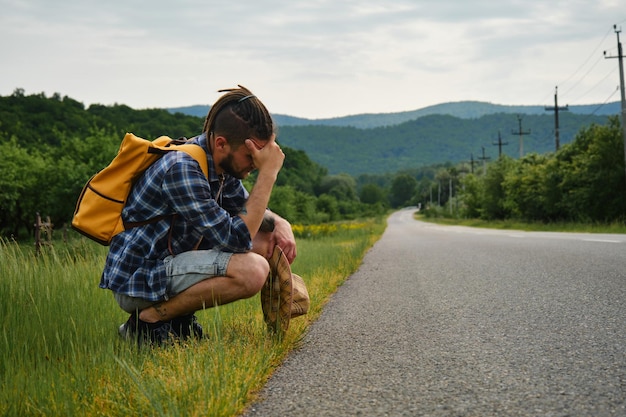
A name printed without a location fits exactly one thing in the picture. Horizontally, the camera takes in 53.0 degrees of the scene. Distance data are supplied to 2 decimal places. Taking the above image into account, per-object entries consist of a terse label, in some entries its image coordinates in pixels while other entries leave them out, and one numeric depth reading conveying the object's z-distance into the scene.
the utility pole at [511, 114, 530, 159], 61.69
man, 3.14
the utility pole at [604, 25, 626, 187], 28.17
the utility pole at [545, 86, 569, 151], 49.52
